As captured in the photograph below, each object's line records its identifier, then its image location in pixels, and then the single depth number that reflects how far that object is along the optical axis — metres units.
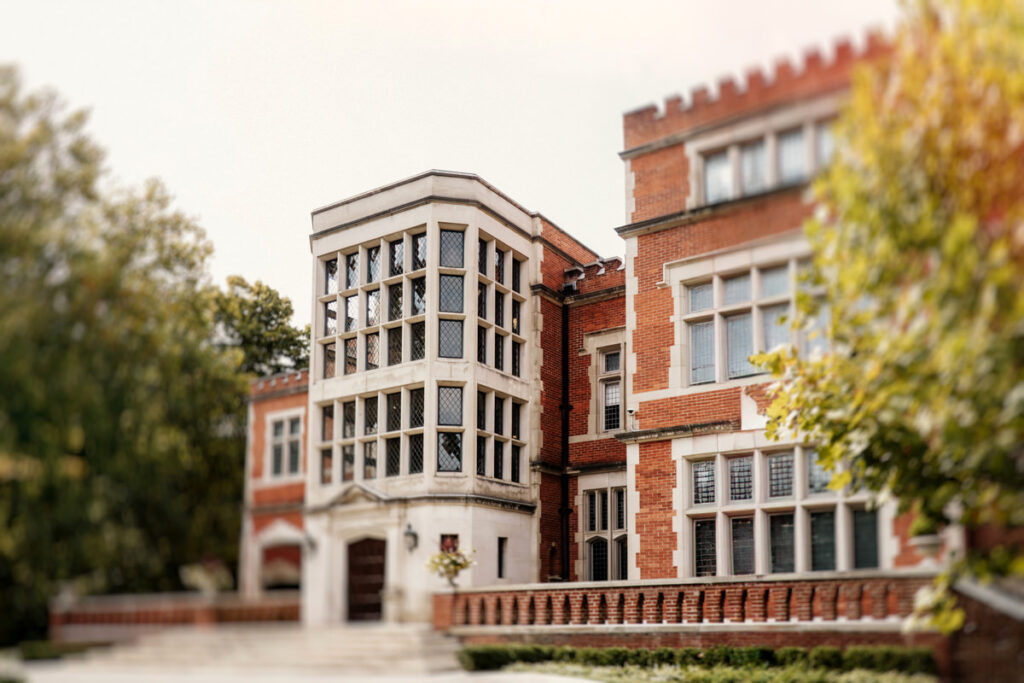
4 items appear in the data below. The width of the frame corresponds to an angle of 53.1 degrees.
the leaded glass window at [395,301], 15.30
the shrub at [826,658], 11.75
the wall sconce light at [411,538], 11.97
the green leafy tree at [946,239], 7.97
